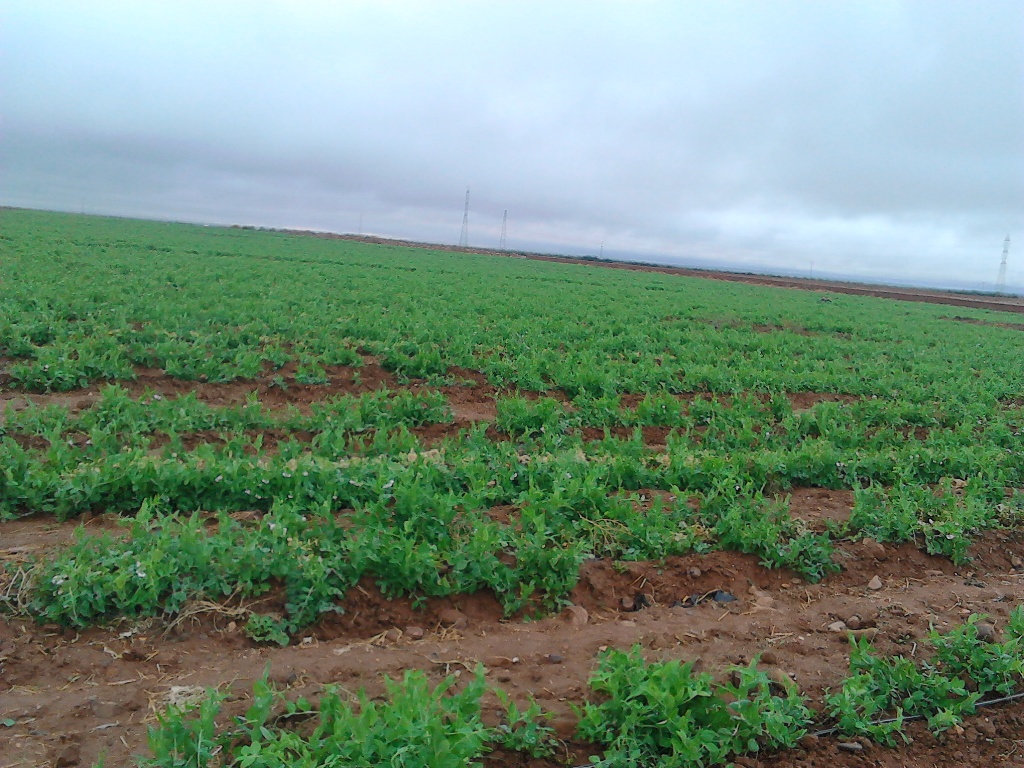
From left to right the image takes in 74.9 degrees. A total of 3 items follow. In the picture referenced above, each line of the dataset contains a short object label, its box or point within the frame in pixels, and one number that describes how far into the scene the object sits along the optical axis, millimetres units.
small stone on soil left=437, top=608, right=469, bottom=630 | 3712
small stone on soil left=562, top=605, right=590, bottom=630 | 3811
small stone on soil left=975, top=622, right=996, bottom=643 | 3729
